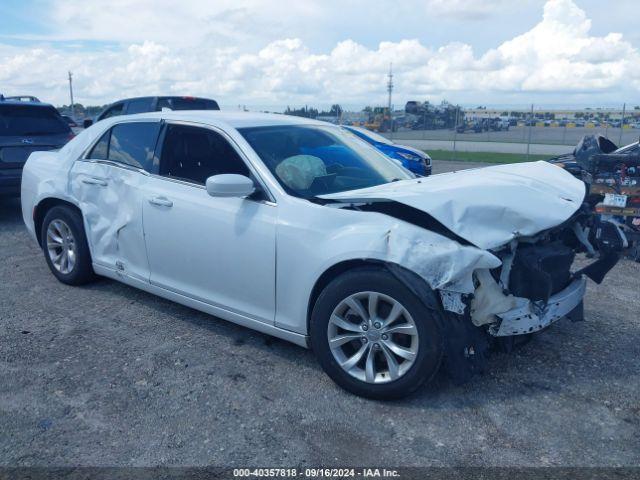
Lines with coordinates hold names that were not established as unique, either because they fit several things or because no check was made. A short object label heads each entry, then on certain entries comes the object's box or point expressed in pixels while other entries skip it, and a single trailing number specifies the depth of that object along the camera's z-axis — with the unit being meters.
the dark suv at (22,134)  8.57
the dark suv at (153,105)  12.68
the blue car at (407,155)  10.12
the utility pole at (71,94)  41.59
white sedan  3.35
